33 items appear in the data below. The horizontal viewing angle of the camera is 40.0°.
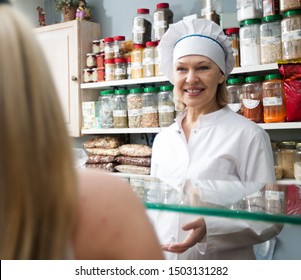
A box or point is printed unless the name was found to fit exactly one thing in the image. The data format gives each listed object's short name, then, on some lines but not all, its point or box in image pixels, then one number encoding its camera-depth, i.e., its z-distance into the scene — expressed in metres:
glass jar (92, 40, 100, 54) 2.58
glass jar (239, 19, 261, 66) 1.86
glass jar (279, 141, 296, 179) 1.87
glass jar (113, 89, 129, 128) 2.39
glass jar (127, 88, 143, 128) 2.31
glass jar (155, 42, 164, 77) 2.21
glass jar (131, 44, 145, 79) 2.29
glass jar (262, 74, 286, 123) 1.82
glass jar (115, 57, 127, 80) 2.42
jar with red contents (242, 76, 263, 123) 1.89
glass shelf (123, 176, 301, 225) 0.54
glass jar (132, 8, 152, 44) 2.30
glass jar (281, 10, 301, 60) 1.72
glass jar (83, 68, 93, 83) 2.58
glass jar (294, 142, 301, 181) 1.80
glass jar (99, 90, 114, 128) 2.47
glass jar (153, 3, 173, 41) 2.21
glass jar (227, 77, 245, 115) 1.98
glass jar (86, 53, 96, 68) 2.56
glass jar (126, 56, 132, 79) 2.38
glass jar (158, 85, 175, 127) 2.17
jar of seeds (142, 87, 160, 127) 2.24
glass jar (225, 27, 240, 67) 1.94
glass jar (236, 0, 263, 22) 1.88
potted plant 2.71
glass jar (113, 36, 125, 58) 2.44
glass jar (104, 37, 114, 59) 2.46
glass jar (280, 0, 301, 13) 1.73
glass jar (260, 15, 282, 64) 1.80
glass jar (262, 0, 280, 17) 1.82
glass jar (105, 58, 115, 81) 2.45
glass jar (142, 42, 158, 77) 2.22
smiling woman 1.26
